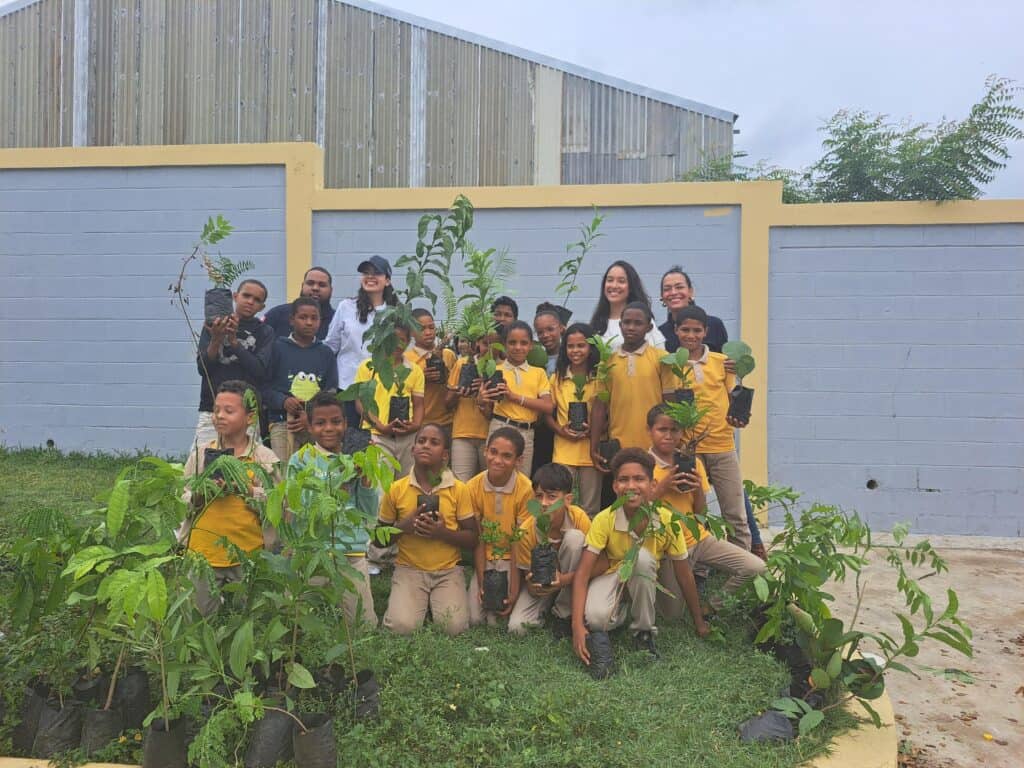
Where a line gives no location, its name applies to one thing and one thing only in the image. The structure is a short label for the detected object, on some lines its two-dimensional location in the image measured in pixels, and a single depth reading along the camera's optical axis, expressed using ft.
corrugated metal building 35.01
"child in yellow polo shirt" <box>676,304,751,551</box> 14.17
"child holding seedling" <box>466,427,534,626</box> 12.53
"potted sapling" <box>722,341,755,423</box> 13.34
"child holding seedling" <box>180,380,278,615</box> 11.38
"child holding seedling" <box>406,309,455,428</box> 15.07
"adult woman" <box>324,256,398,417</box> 16.94
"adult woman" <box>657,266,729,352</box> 15.78
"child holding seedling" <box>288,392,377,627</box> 11.76
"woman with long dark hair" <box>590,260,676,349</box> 15.35
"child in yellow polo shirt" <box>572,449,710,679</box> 11.47
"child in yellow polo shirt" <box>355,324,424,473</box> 14.82
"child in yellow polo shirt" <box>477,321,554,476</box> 14.56
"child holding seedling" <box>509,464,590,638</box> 12.17
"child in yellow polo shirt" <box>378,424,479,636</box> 12.76
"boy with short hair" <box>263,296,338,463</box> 15.16
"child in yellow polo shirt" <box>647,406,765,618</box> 12.57
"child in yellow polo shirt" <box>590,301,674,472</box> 14.10
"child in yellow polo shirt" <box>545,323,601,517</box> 14.33
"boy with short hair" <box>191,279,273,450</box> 14.89
